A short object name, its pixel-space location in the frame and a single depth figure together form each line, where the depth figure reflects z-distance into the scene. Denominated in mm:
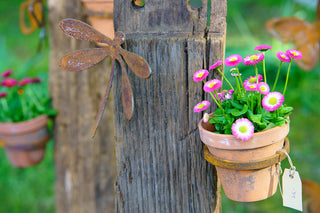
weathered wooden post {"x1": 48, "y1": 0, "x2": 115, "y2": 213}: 1735
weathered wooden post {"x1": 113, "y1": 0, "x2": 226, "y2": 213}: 1204
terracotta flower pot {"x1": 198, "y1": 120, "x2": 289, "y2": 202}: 1158
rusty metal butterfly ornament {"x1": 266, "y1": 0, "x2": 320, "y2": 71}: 2932
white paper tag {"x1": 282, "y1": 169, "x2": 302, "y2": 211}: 1188
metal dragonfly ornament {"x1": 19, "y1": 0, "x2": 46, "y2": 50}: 1824
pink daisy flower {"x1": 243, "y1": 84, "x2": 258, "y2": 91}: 1154
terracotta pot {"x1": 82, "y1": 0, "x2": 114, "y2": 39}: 1479
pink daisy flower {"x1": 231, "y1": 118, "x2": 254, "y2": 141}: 1143
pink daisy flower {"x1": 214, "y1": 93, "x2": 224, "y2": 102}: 1198
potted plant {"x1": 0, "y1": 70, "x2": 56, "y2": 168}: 1766
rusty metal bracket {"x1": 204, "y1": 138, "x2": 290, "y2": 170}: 1166
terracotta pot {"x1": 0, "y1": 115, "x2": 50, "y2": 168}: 1752
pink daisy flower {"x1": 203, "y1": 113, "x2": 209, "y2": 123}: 1167
